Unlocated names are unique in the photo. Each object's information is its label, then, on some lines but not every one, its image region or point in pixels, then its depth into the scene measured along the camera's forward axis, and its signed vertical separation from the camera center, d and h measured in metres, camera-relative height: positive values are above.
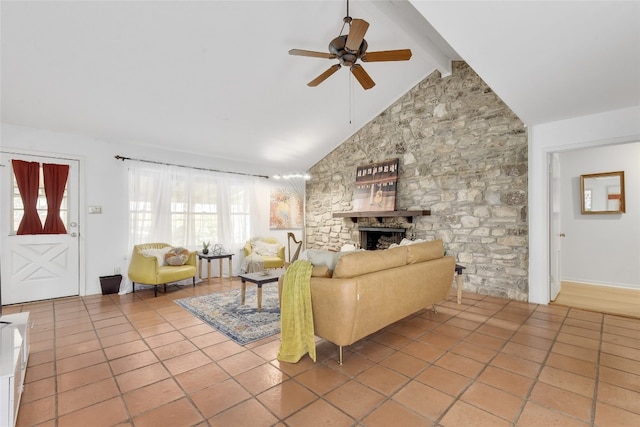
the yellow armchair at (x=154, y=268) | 4.48 -0.85
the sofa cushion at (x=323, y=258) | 2.64 -0.39
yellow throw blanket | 2.47 -0.89
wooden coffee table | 3.63 -0.80
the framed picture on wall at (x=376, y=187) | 5.69 +0.55
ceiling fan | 2.67 +1.58
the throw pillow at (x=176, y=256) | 4.90 -0.69
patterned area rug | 3.11 -1.23
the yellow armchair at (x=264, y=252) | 5.81 -0.76
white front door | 4.06 -0.56
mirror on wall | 4.84 +0.35
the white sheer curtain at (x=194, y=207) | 5.12 +0.15
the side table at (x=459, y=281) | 4.07 -0.94
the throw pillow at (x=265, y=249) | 6.18 -0.72
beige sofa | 2.38 -0.68
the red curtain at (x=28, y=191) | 4.12 +0.34
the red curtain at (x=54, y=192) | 4.31 +0.34
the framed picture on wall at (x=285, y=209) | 7.00 +0.13
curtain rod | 4.85 +0.92
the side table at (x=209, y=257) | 5.45 -0.79
